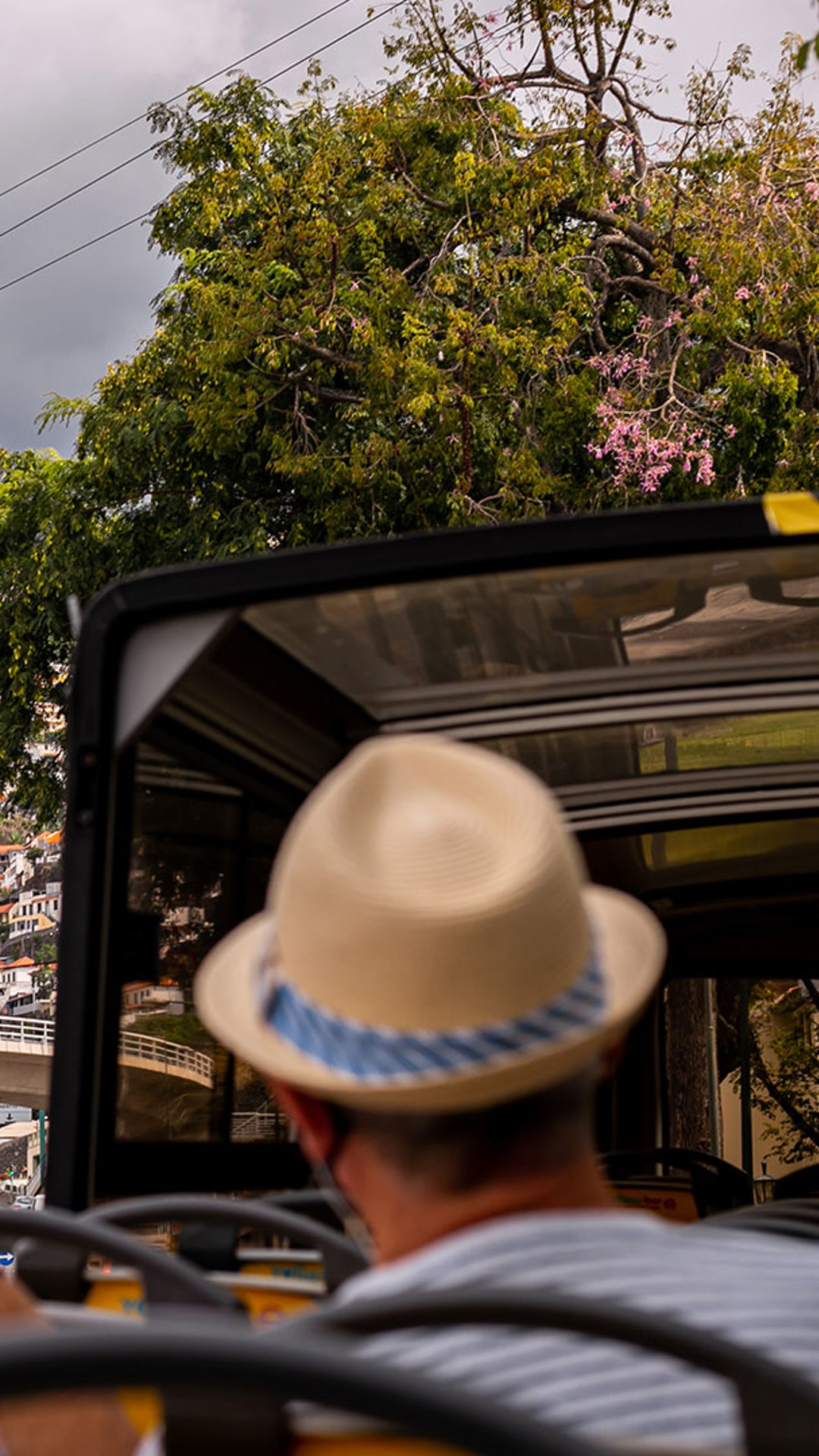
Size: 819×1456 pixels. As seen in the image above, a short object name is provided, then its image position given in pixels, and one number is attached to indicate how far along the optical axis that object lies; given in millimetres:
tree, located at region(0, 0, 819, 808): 13484
